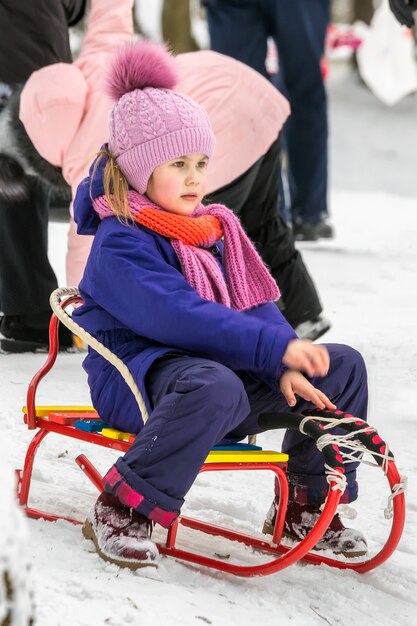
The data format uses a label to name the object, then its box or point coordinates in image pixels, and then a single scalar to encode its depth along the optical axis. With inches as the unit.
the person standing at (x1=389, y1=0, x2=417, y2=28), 370.6
